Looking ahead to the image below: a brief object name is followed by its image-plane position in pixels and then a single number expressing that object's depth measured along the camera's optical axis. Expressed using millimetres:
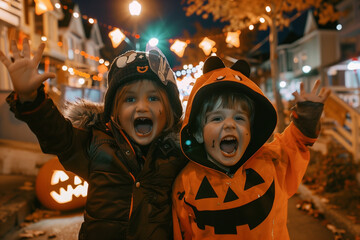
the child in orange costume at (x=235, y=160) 1938
